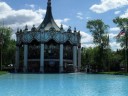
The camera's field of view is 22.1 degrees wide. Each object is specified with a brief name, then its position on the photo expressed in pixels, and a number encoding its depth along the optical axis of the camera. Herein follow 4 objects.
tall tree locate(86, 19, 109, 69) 82.56
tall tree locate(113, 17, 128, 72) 75.06
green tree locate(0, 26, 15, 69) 87.75
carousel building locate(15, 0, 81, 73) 81.75
